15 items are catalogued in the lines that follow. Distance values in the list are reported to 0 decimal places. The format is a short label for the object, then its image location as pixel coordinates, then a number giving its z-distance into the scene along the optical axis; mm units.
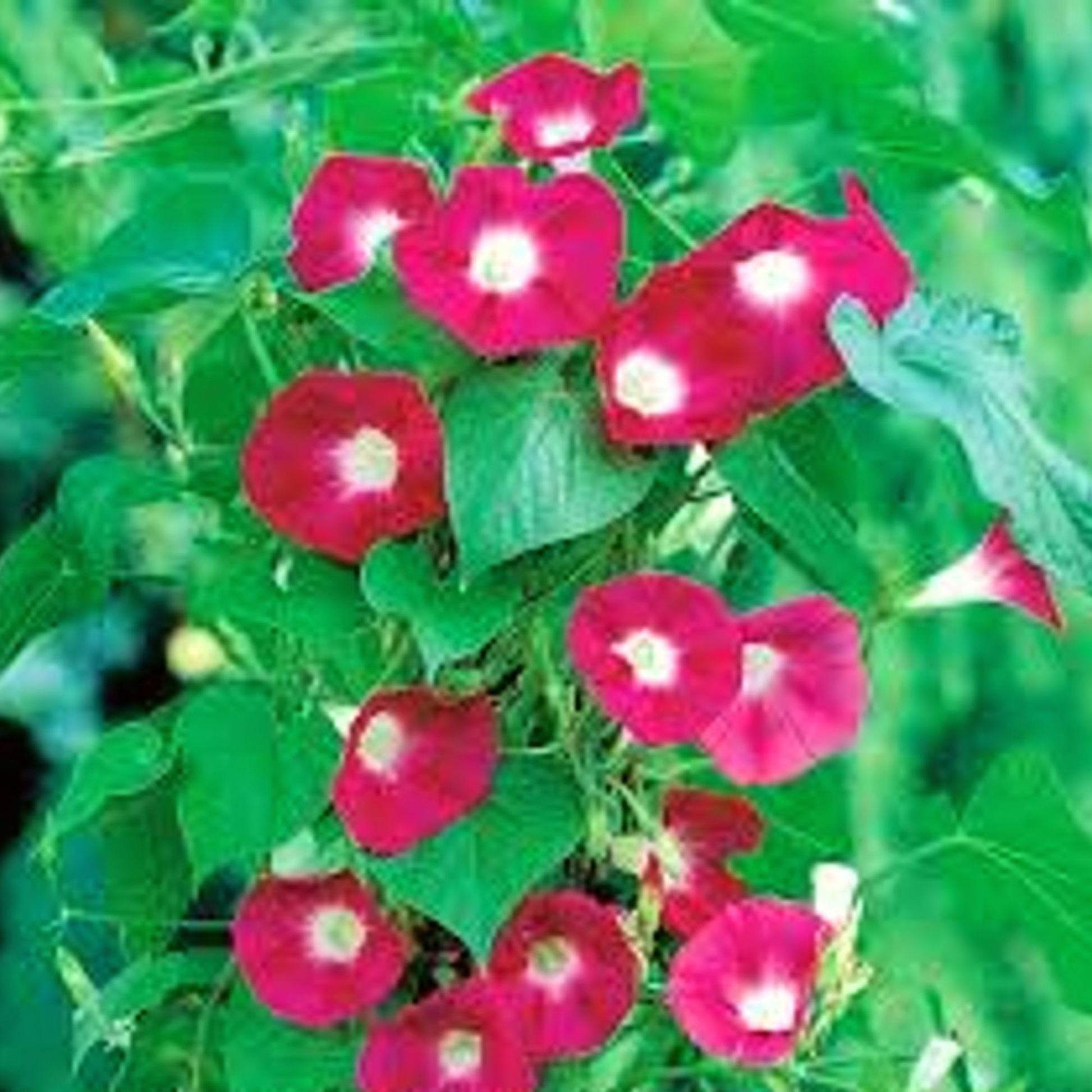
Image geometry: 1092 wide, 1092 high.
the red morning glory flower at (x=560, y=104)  1507
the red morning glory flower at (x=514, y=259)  1465
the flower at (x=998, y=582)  1542
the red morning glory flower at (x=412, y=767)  1495
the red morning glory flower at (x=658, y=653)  1478
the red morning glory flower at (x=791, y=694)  1514
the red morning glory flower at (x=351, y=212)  1520
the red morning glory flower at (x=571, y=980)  1525
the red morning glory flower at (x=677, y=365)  1469
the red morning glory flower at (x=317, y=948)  1538
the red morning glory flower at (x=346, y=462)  1491
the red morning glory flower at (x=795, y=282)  1480
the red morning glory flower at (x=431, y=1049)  1530
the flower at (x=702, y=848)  1560
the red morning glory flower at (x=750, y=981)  1508
